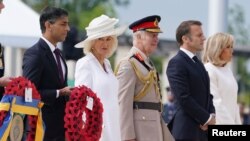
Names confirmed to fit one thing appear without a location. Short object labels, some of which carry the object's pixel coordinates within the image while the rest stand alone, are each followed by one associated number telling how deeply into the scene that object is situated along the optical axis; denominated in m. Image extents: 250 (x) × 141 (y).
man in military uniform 10.00
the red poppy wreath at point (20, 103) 8.64
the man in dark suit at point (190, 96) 10.53
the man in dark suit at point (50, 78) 9.20
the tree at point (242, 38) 79.38
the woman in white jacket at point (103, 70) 9.63
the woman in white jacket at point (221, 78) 11.44
